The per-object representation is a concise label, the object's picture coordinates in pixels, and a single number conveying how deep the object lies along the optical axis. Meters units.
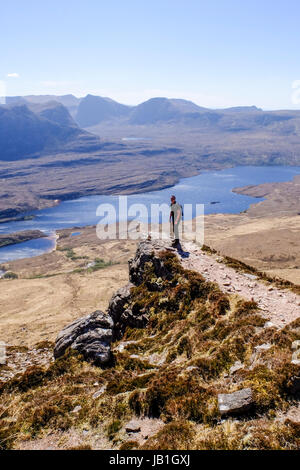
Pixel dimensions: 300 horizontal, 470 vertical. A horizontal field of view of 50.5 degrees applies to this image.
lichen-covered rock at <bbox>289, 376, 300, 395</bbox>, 10.65
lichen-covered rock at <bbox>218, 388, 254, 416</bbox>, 10.45
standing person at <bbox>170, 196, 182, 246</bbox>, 24.41
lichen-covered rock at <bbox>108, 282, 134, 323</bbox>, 25.28
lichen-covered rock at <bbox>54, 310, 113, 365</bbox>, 17.23
